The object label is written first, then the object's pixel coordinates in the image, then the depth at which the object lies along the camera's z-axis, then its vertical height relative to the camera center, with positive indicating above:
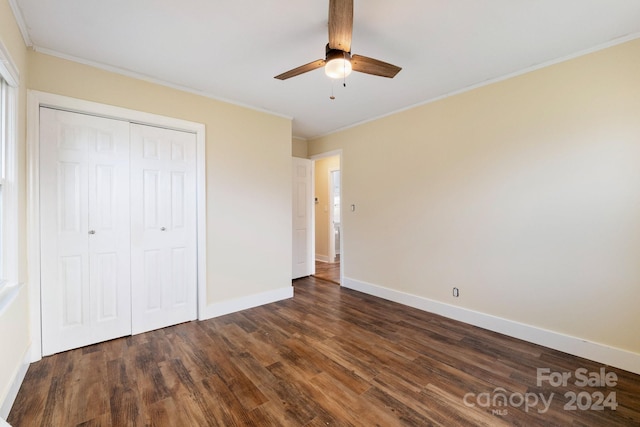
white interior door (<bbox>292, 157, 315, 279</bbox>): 4.86 -0.14
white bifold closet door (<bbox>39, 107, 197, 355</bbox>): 2.32 -0.16
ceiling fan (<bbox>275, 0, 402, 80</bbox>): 1.54 +1.07
